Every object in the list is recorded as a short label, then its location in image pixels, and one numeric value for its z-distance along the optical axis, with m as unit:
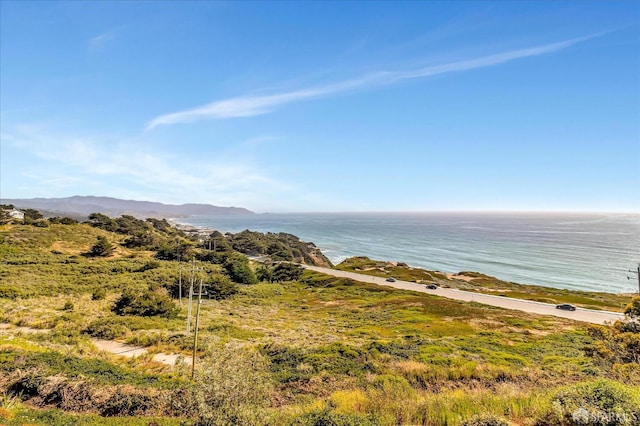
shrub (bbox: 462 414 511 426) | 9.38
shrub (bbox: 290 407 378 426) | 9.98
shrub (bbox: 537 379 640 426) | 8.86
